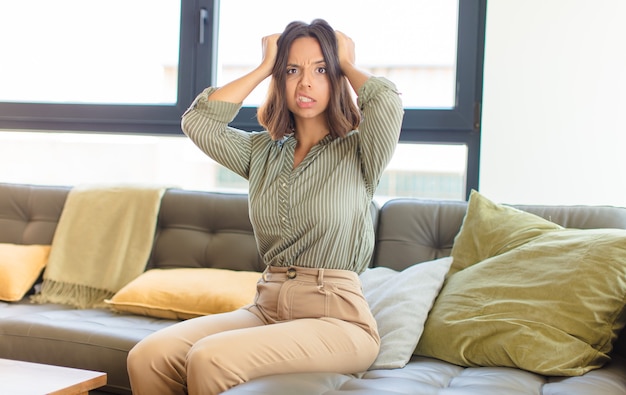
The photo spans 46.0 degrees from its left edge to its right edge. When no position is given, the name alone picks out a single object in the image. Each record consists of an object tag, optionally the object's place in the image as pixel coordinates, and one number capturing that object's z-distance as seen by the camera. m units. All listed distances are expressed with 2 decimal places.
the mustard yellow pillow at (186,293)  2.35
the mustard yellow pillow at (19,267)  2.68
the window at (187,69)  2.89
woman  1.61
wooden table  1.57
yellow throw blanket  2.74
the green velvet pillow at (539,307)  1.76
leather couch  1.62
